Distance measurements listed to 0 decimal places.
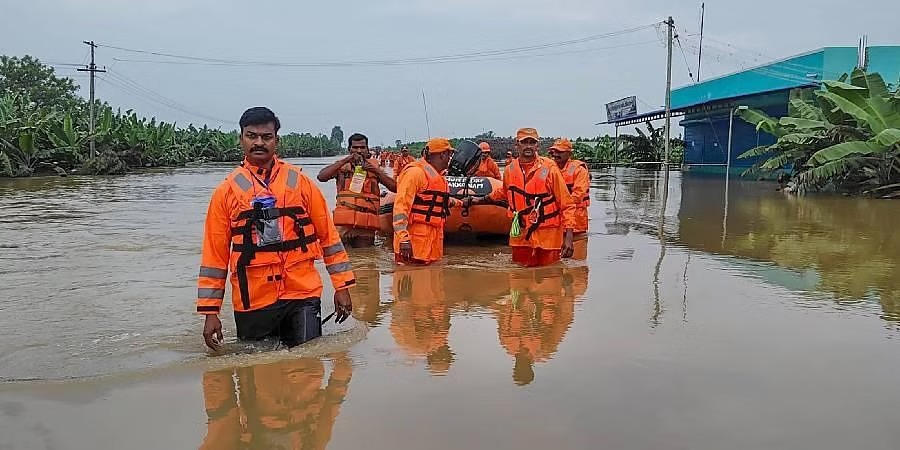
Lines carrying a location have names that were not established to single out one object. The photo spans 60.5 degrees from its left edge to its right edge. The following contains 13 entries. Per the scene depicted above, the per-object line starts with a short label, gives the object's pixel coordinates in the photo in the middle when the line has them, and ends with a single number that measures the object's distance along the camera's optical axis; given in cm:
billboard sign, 3958
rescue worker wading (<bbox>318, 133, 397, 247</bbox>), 906
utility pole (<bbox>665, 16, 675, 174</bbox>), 3302
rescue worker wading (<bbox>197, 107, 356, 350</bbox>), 409
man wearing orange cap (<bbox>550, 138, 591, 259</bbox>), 966
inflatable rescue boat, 951
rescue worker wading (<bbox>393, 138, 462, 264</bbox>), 710
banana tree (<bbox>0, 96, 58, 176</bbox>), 2759
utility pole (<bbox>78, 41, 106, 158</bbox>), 3716
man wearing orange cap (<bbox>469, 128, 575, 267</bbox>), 738
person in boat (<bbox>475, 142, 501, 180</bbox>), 1084
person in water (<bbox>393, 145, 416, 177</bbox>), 1571
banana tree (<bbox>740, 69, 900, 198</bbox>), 1602
